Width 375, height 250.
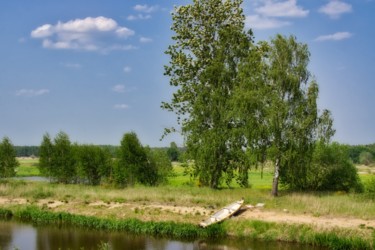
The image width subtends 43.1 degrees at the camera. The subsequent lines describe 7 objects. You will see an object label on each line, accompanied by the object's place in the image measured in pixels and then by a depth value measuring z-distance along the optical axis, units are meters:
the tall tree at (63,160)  52.75
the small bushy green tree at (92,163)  51.50
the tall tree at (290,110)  36.94
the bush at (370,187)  36.72
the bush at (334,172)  43.69
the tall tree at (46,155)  53.38
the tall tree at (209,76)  40.69
